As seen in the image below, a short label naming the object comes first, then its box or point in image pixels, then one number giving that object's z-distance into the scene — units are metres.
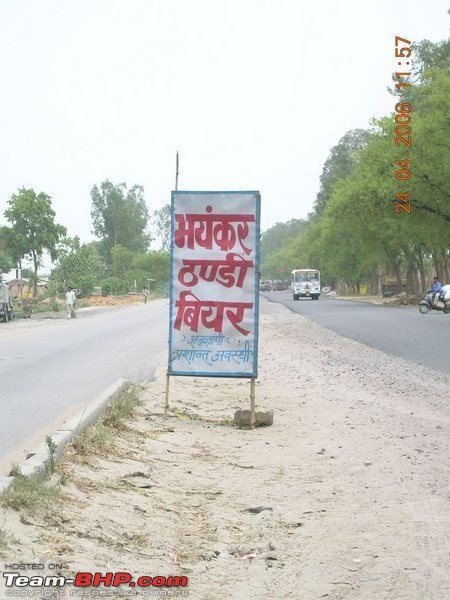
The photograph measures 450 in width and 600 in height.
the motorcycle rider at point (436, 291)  43.66
